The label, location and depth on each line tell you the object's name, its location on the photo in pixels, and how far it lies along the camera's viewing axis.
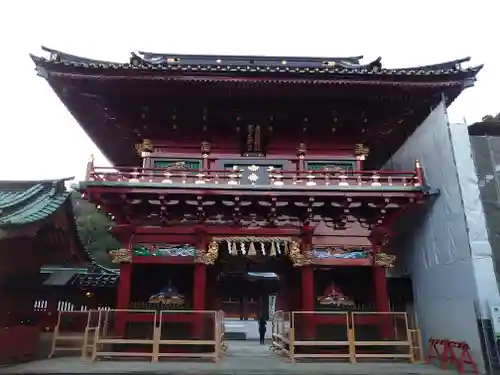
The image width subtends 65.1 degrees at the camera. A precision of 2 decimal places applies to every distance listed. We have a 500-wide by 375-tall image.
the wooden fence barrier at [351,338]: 12.09
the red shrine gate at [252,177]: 13.19
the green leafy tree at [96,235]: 40.98
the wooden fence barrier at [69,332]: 12.89
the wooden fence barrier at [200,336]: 11.61
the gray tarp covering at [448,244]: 11.30
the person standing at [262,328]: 23.92
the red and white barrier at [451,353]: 10.87
